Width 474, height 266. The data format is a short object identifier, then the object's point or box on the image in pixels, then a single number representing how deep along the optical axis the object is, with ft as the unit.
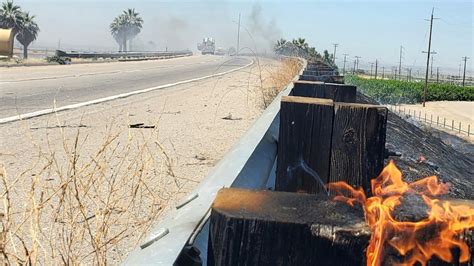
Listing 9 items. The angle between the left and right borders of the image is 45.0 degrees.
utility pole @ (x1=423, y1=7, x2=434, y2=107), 275.18
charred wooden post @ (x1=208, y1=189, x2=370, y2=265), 3.84
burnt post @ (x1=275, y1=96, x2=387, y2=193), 7.39
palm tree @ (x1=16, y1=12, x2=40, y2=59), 298.35
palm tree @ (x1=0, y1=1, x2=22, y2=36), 282.97
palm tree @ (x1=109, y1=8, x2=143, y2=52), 469.16
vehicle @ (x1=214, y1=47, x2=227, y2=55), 348.10
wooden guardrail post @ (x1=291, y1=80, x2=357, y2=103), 12.75
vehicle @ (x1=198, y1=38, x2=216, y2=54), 357.41
